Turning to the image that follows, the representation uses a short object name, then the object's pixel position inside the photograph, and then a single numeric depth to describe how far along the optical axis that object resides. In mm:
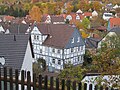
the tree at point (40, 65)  20995
